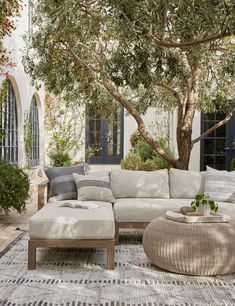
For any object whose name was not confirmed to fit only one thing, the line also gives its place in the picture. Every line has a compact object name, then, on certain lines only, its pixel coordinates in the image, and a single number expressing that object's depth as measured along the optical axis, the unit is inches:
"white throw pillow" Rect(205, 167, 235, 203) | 229.8
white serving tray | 170.1
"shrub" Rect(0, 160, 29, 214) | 256.4
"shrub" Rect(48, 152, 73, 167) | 564.6
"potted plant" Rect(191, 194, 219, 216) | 172.4
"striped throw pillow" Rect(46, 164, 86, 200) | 233.3
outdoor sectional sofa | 169.8
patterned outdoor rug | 136.9
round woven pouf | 160.2
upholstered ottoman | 169.5
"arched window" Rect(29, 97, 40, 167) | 523.8
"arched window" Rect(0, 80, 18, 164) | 382.3
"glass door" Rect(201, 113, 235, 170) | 546.0
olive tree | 134.0
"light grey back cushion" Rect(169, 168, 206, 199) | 239.6
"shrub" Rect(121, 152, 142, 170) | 489.1
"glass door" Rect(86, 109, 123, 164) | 680.4
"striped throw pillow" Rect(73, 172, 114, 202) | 225.6
